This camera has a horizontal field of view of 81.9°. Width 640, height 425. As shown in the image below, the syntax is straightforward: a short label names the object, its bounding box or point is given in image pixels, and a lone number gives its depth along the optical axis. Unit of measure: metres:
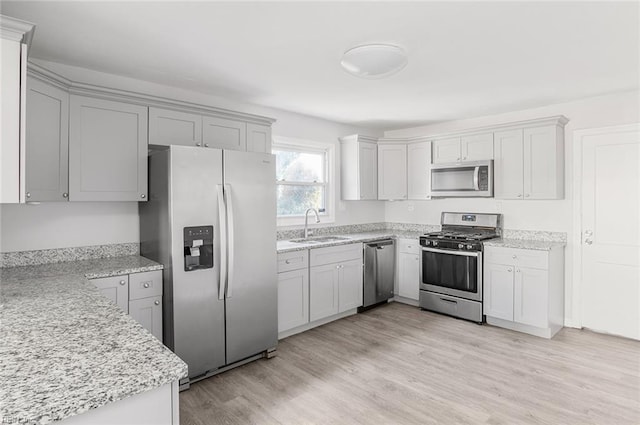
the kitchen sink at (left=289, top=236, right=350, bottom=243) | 4.16
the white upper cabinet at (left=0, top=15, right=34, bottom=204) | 1.61
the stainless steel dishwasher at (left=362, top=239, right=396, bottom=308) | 4.42
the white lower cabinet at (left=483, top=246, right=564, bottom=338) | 3.62
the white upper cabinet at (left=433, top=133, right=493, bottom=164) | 4.27
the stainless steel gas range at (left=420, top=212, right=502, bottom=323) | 4.04
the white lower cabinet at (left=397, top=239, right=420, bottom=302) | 4.60
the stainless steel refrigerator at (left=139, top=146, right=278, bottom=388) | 2.65
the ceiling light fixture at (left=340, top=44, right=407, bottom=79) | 2.39
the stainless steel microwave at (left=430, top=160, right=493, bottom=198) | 4.22
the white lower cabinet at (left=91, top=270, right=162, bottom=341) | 2.44
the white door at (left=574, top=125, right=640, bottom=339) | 3.57
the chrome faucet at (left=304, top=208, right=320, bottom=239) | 4.22
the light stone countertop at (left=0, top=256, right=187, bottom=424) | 0.91
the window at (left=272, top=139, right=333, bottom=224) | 4.34
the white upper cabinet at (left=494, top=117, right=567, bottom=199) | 3.81
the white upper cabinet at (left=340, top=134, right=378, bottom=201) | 4.84
